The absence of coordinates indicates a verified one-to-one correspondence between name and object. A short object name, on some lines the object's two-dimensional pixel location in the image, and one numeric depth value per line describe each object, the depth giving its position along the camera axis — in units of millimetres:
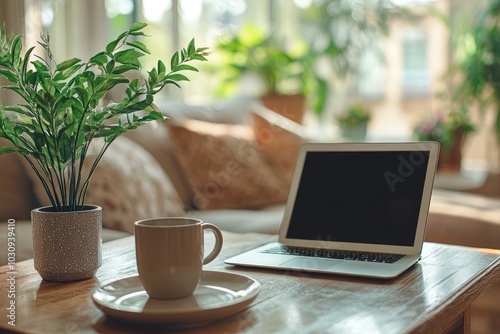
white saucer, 792
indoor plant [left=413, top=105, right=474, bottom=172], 3219
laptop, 1175
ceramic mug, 858
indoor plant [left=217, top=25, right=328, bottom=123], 3451
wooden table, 801
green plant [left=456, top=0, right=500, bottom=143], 3418
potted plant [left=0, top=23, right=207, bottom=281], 960
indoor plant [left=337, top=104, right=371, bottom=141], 3797
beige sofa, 1921
